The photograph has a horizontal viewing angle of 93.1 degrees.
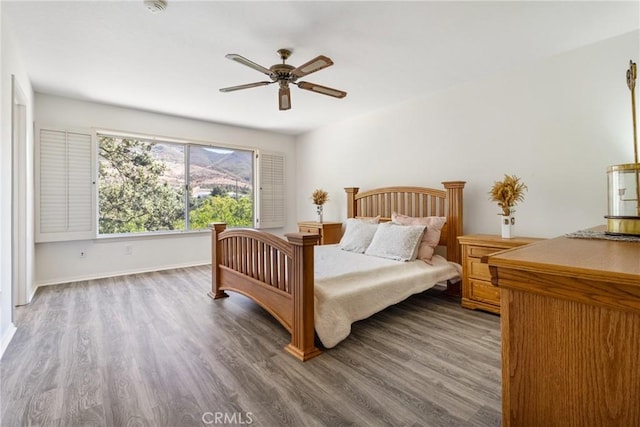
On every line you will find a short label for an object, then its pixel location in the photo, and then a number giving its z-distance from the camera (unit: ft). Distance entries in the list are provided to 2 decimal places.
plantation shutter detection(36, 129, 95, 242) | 12.81
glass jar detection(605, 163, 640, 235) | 4.46
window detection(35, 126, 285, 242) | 13.14
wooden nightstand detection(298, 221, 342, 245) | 16.34
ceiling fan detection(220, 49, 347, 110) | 8.54
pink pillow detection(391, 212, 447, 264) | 11.10
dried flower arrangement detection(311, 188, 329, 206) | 17.46
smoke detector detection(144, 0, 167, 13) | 6.99
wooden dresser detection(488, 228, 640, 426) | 2.50
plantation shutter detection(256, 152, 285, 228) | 19.67
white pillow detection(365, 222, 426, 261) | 10.75
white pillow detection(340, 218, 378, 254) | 12.19
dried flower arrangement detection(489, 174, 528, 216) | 9.78
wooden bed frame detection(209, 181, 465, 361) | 7.18
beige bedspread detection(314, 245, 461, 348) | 7.54
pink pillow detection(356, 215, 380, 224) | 13.85
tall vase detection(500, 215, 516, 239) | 9.82
